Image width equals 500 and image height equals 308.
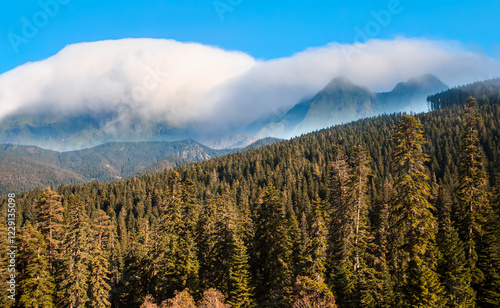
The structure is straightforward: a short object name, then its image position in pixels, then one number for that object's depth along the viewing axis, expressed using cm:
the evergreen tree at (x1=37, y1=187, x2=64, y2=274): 4303
